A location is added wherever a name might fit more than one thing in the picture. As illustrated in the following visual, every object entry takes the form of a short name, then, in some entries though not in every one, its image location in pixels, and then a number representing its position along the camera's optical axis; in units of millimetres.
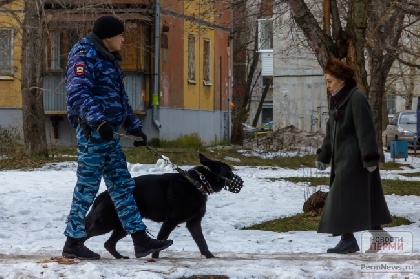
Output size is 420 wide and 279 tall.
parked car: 40156
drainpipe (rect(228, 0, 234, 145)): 38953
